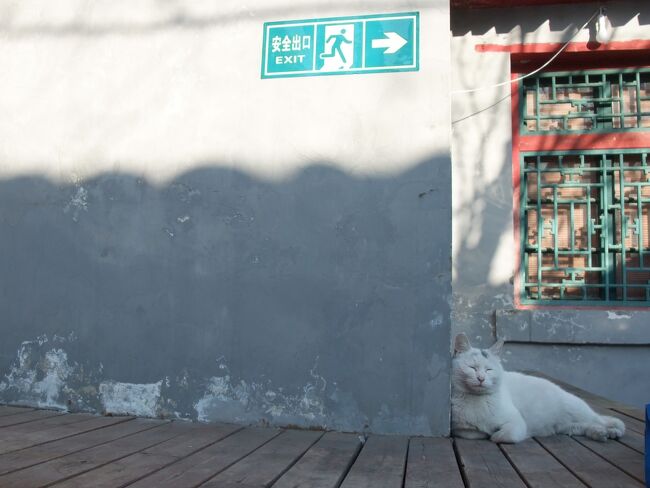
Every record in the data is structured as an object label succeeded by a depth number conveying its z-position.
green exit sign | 2.64
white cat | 2.39
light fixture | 4.28
